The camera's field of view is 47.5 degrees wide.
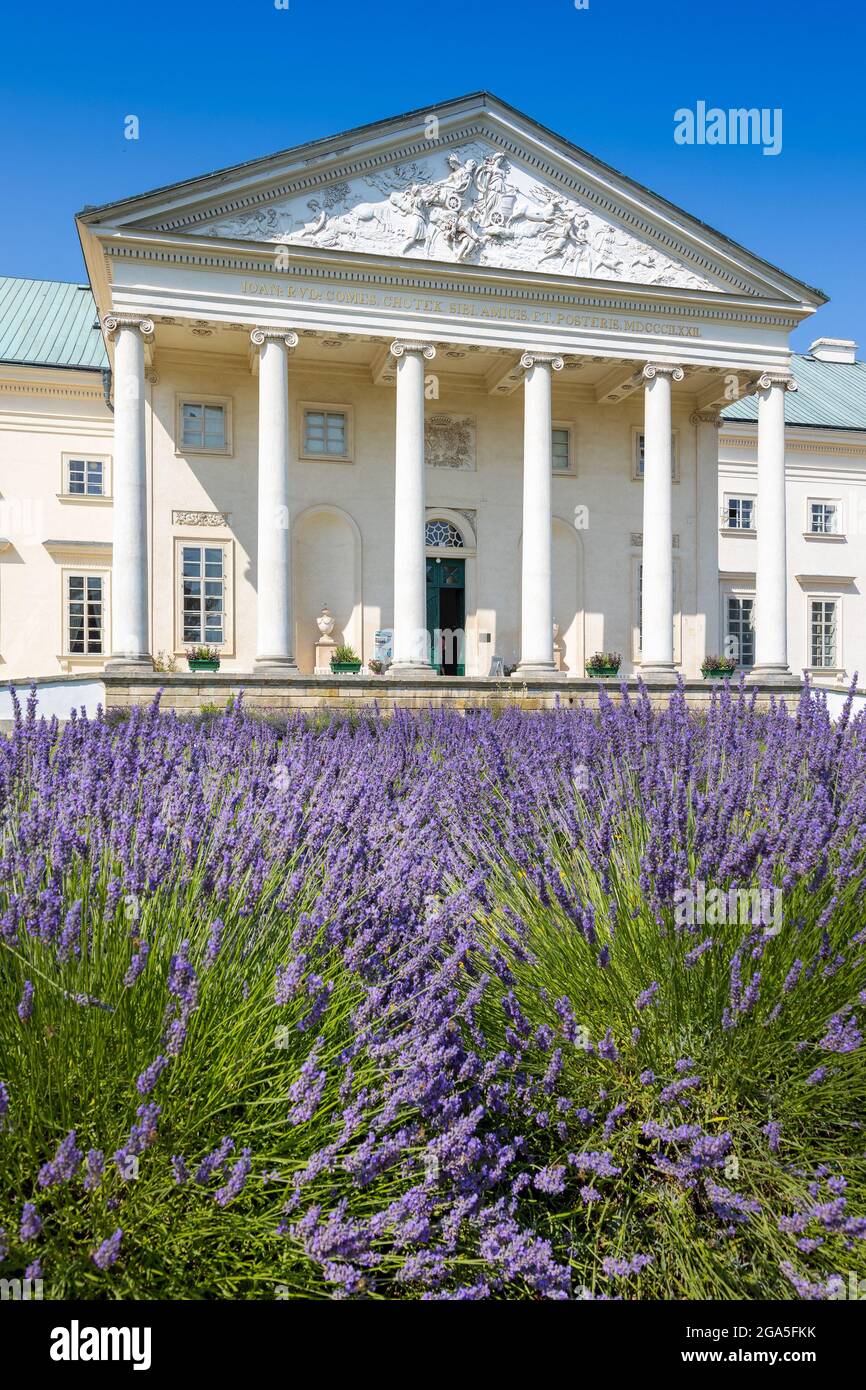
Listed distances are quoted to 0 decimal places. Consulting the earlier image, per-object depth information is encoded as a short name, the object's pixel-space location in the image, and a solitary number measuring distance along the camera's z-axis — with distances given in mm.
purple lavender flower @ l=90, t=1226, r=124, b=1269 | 2010
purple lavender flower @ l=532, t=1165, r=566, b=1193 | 2576
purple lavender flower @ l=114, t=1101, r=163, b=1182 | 2076
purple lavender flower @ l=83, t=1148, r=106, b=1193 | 2055
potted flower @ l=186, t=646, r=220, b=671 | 21750
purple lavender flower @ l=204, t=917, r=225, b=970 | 2592
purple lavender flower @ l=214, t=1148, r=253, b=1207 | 2070
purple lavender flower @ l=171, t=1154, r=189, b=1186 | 2119
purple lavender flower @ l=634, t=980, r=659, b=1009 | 2821
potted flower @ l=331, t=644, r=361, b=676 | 22281
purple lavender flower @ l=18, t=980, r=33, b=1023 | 2207
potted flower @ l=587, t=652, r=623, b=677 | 24094
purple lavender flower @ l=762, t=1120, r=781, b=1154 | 2674
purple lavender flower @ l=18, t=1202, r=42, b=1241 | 1877
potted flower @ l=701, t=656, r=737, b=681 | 24906
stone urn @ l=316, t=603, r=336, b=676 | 23062
